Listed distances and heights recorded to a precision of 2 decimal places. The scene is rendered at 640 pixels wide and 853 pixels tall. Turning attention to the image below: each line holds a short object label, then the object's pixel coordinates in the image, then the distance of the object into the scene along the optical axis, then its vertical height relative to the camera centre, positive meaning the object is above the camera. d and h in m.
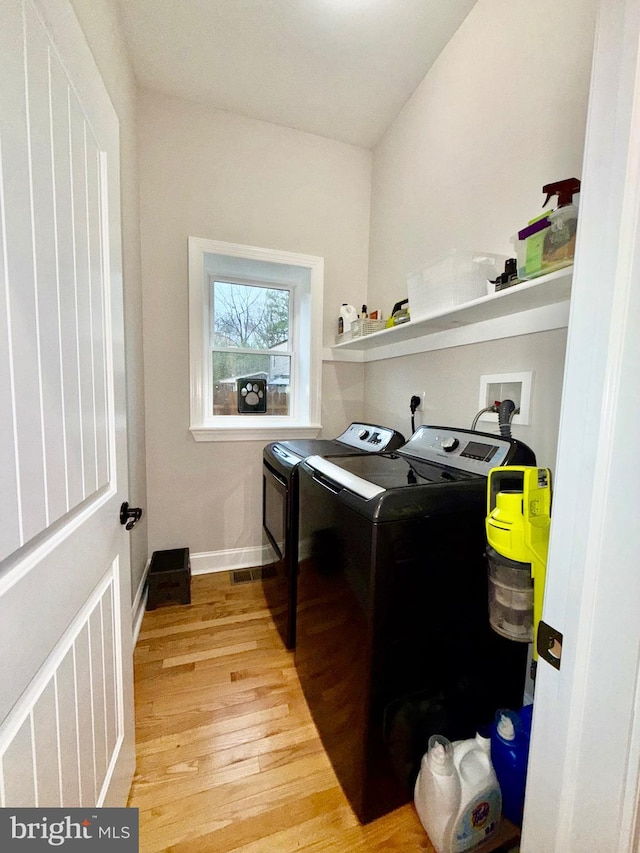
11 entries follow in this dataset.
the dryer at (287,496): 1.46 -0.52
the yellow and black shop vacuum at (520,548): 0.73 -0.34
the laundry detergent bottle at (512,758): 0.90 -0.99
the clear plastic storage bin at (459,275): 1.25 +0.47
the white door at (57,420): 0.46 -0.06
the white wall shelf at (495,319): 0.99 +0.32
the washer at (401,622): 0.86 -0.65
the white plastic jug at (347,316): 2.17 +0.51
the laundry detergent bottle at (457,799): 0.84 -1.05
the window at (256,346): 2.16 +0.31
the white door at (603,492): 0.44 -0.13
